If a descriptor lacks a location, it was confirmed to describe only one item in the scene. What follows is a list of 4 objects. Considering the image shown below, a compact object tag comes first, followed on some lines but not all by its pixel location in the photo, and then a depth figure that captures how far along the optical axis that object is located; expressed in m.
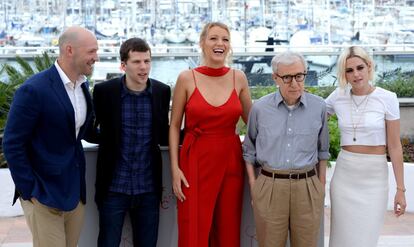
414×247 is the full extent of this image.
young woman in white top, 3.67
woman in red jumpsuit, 3.75
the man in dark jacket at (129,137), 3.65
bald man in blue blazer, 3.17
